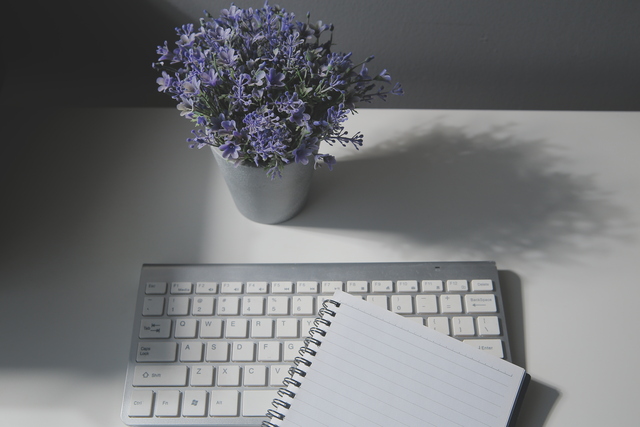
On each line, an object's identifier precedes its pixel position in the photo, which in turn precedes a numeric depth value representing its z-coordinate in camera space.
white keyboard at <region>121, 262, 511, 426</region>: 0.58
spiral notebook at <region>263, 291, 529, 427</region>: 0.56
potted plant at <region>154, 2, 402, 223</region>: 0.53
